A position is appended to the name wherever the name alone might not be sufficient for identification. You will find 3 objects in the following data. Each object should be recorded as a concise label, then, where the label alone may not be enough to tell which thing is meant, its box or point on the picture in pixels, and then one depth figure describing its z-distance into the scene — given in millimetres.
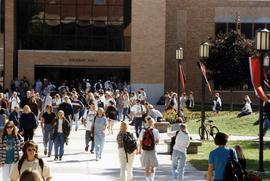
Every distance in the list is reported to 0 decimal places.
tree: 48688
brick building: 54594
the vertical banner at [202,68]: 28702
